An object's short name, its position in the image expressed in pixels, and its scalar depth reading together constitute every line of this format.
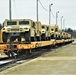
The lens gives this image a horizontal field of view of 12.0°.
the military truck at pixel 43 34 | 39.19
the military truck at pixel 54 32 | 50.74
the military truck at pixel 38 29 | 32.13
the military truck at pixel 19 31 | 27.72
